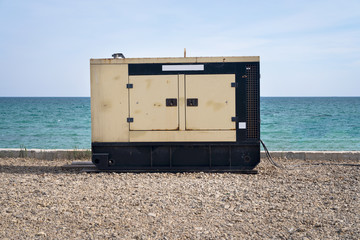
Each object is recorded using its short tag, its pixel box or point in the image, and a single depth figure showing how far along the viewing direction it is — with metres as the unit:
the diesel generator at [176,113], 8.48
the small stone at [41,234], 4.62
